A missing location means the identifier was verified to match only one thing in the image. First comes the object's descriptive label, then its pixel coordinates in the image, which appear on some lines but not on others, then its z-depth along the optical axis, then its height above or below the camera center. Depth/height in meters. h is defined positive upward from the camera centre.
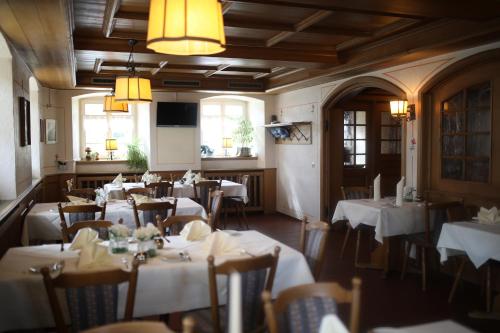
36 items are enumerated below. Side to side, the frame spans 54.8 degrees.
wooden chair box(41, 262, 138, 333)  2.32 -0.74
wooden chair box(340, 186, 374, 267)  6.75 -0.68
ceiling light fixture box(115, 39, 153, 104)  5.02 +0.60
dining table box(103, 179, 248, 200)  7.40 -0.72
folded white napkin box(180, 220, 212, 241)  3.76 -0.67
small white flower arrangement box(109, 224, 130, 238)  3.30 -0.58
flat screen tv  9.88 +0.67
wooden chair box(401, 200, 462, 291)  5.18 -1.02
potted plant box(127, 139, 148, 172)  9.90 -0.25
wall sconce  6.35 +0.47
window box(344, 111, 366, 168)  8.77 +0.13
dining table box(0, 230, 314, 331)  2.73 -0.81
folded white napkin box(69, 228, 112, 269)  3.02 -0.69
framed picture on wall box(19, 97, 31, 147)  5.70 +0.33
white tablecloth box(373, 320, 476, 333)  2.01 -0.79
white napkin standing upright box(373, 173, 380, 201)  6.19 -0.58
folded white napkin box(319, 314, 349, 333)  1.75 -0.66
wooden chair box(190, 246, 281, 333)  2.61 -0.78
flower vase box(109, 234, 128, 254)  3.34 -0.68
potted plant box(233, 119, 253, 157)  10.86 +0.24
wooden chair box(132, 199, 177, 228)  4.86 -0.66
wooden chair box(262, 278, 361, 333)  2.14 -0.72
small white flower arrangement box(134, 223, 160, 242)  3.23 -0.58
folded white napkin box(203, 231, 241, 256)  3.35 -0.70
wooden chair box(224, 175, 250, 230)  8.60 -1.02
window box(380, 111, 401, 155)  8.95 +0.18
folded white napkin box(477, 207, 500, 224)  4.61 -0.70
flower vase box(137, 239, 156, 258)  3.25 -0.69
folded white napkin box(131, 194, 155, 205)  5.76 -0.63
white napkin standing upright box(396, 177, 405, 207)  5.73 -0.60
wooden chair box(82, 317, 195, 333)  1.75 -0.66
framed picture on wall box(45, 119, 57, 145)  8.67 +0.30
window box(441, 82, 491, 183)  5.48 +0.11
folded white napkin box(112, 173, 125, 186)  7.91 -0.56
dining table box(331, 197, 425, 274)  5.50 -0.87
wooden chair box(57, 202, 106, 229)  4.64 -0.62
